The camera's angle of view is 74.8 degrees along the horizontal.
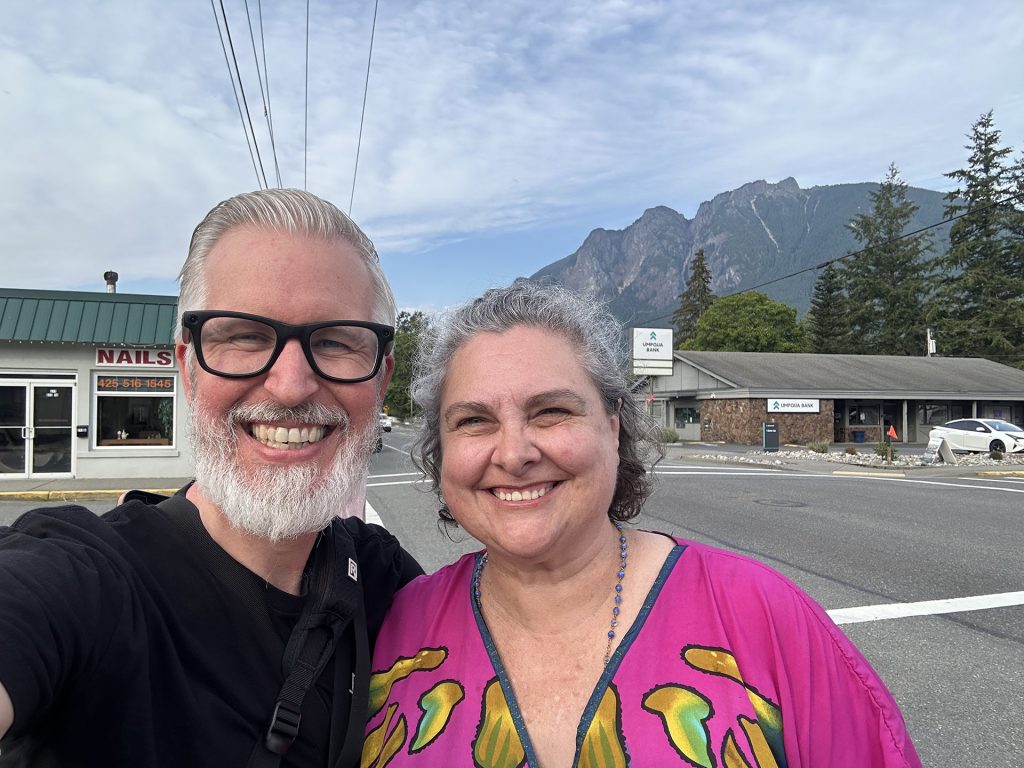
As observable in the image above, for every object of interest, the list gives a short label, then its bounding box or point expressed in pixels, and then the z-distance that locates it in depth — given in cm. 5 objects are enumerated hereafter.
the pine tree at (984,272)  5075
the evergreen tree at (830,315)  6100
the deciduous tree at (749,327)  5747
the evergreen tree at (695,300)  6862
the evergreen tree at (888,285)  5884
